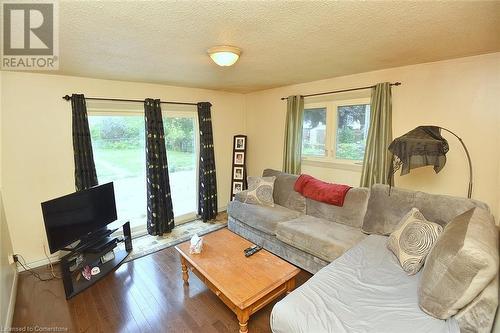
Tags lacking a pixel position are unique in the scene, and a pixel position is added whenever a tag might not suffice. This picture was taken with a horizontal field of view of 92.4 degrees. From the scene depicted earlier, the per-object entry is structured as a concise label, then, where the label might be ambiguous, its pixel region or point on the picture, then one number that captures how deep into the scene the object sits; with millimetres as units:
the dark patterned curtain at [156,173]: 3500
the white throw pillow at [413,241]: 1812
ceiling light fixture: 2020
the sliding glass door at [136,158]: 3297
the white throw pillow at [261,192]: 3494
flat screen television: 2293
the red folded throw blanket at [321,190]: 2883
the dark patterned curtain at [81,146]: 2926
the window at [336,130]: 3248
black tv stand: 2291
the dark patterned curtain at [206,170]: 4109
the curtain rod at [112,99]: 2872
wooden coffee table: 1823
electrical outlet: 2466
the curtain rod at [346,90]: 2819
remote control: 2311
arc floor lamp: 2182
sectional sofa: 1340
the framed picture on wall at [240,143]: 4625
